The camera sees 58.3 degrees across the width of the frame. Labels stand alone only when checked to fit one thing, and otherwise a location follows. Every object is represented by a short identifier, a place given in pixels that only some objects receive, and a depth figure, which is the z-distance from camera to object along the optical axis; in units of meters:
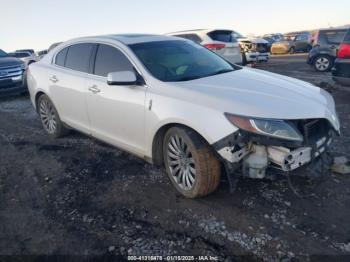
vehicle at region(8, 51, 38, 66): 19.08
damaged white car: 2.89
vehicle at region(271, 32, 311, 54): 23.77
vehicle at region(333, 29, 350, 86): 6.66
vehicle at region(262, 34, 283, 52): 29.46
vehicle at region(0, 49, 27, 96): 9.53
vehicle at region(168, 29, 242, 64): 11.35
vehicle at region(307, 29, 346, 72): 11.84
